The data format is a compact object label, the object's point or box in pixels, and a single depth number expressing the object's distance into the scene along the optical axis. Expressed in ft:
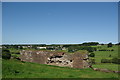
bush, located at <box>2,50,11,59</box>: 63.20
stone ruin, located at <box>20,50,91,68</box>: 64.50
